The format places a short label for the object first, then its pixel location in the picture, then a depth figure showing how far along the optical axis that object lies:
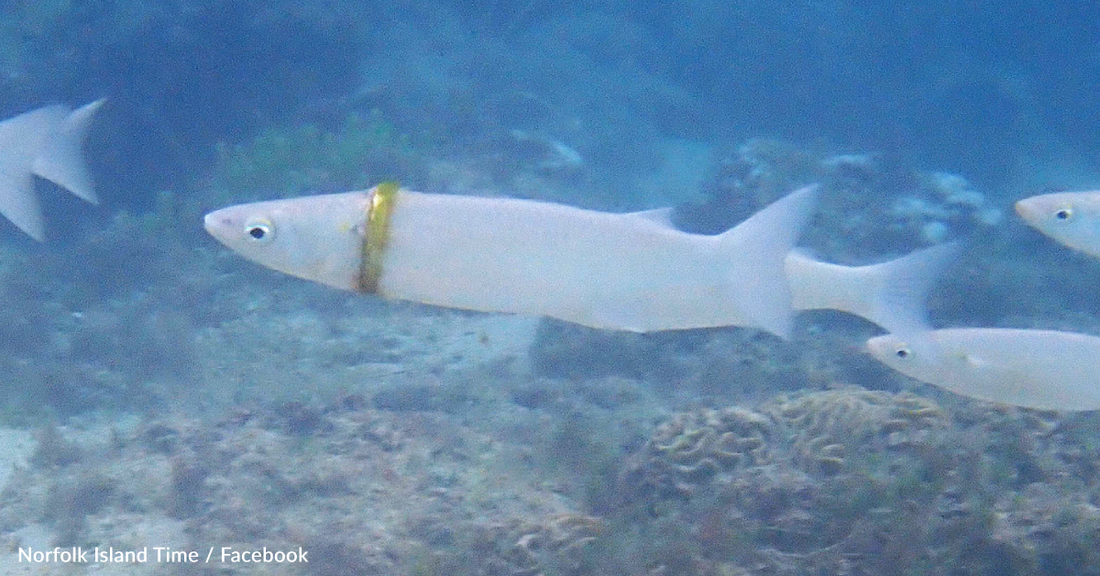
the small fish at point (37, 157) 4.64
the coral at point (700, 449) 5.45
